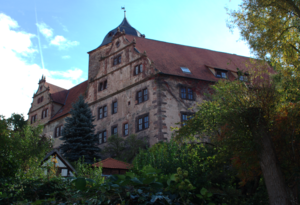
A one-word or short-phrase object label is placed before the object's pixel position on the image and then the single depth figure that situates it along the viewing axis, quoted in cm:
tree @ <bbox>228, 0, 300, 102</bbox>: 1279
